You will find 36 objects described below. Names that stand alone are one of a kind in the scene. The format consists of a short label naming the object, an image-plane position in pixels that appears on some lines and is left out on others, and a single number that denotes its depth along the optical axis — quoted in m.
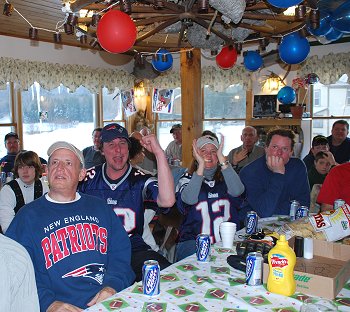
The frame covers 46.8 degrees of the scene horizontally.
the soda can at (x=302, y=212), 2.59
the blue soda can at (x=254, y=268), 1.57
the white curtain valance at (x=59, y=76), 6.18
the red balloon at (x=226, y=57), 3.69
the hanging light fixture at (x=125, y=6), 2.24
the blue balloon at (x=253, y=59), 4.02
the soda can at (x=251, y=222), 2.26
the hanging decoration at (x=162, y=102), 7.14
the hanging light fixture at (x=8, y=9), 2.61
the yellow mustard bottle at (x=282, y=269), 1.48
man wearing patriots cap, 2.51
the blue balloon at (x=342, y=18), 2.66
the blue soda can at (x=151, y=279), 1.49
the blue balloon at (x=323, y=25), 2.91
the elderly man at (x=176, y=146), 6.63
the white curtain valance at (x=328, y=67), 6.20
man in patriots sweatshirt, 1.79
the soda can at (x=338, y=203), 2.48
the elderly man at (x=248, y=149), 5.41
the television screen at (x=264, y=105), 6.74
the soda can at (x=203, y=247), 1.84
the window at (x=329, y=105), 6.37
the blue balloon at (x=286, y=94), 5.77
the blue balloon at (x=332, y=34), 3.20
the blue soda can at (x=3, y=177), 4.72
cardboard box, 1.46
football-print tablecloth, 1.41
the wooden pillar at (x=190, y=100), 4.94
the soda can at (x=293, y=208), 2.69
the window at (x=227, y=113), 7.43
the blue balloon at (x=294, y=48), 3.02
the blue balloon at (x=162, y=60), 3.54
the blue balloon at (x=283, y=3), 2.07
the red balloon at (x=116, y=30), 2.29
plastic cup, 2.04
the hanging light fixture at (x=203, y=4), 2.12
